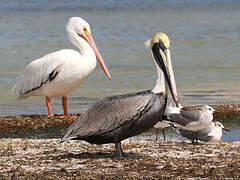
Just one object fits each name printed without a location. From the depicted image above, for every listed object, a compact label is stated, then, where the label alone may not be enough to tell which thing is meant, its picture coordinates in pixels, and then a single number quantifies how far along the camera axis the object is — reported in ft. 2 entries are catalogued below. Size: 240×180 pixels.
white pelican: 40.45
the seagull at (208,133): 34.00
